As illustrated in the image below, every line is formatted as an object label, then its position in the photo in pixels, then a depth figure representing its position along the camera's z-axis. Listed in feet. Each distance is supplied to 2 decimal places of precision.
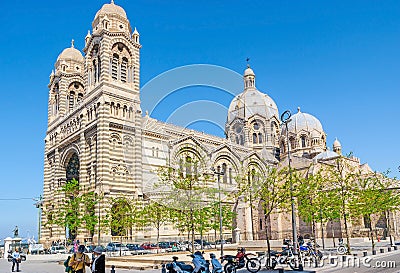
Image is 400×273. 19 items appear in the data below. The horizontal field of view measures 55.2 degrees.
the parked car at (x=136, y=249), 118.62
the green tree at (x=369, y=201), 99.55
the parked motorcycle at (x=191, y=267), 44.78
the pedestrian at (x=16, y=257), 76.48
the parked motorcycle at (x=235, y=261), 56.24
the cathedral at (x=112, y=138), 146.20
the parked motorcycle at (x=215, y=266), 49.90
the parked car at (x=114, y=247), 123.13
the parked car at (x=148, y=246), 132.87
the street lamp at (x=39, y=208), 183.63
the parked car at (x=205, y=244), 143.50
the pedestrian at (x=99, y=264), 31.58
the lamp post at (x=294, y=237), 64.44
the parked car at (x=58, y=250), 130.00
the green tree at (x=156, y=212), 125.80
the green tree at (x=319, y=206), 105.09
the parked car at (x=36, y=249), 143.54
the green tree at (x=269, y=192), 70.34
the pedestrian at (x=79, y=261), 33.17
